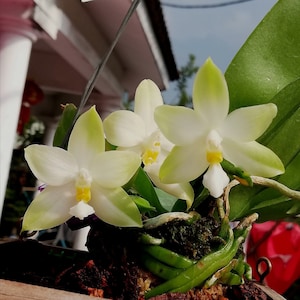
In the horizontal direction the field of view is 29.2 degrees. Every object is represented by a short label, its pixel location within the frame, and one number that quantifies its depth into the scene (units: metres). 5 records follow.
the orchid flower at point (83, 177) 0.32
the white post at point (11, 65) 1.41
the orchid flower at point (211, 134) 0.32
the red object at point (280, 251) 1.42
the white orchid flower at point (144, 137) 0.35
